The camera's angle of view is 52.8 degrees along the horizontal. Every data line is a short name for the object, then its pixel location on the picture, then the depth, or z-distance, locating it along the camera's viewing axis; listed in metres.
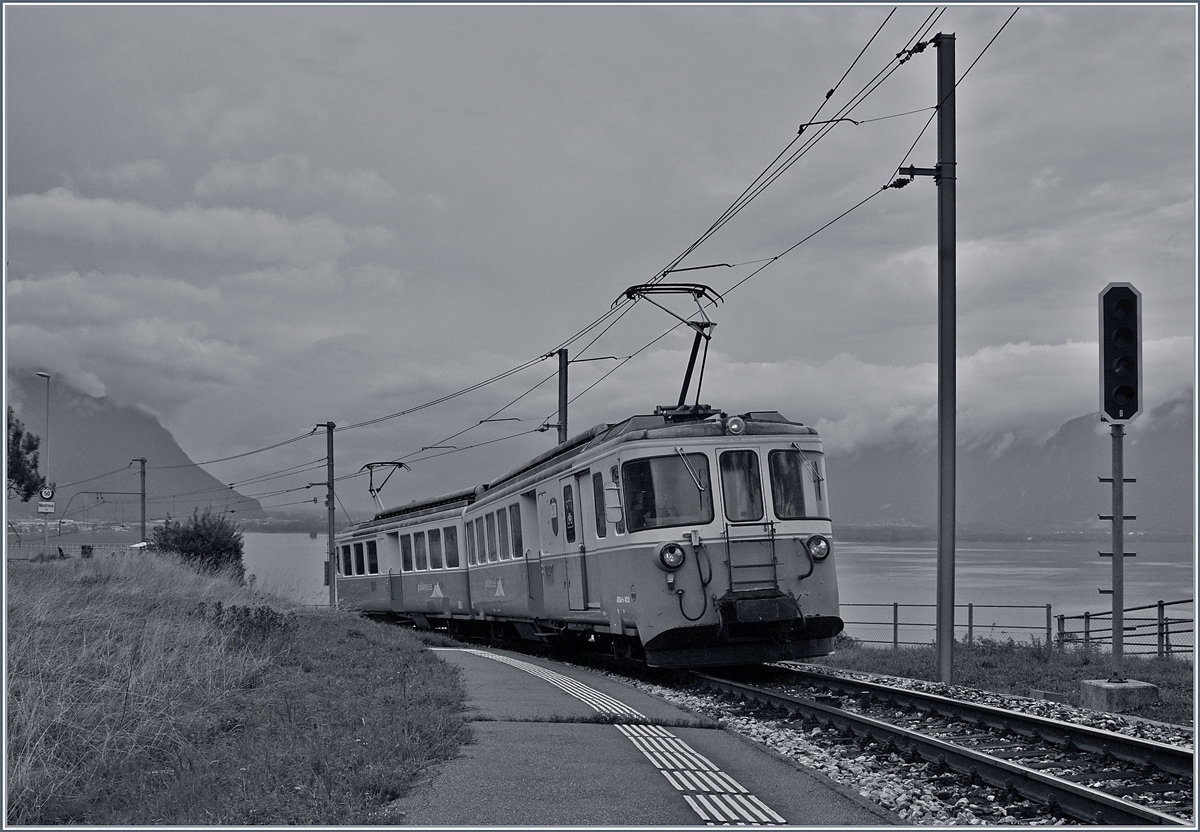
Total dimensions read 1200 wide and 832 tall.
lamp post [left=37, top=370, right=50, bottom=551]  44.52
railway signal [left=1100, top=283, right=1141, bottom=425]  12.05
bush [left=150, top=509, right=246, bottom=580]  47.41
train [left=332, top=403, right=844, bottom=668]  13.70
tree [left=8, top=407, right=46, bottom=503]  45.72
